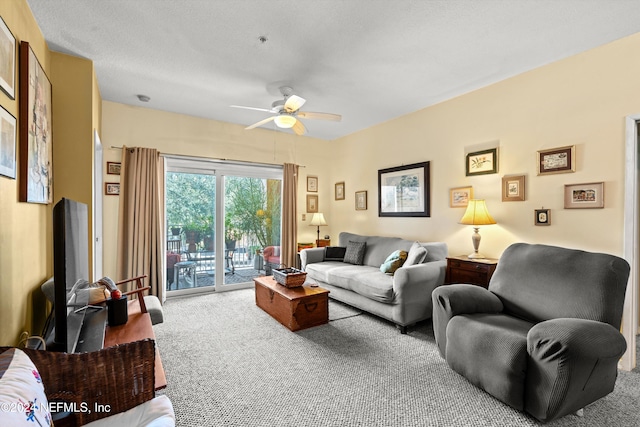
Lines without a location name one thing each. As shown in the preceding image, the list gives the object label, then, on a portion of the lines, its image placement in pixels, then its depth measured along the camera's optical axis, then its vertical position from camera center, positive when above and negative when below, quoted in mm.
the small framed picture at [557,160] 2707 +484
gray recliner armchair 1627 -751
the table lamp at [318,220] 5273 -120
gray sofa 3021 -779
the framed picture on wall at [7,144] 1613 +407
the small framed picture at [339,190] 5572 +427
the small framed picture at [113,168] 3865 +610
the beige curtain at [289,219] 5160 -97
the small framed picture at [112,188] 3852 +346
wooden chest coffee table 3066 -992
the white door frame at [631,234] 2352 -183
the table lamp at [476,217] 3109 -52
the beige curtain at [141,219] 3879 -58
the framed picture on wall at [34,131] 1908 +601
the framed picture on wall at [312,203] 5586 +194
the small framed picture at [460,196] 3549 +193
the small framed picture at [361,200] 5067 +214
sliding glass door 4422 -123
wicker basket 3318 -725
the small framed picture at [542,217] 2846 -52
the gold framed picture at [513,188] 3043 +246
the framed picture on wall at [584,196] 2535 +139
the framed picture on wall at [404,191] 4086 +321
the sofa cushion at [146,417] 1051 -737
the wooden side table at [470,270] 2898 -595
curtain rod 4220 +855
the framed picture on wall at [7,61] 1613 +881
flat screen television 1240 -271
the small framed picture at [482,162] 3285 +571
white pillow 780 -509
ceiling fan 2999 +1054
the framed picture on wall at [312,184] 5572 +554
